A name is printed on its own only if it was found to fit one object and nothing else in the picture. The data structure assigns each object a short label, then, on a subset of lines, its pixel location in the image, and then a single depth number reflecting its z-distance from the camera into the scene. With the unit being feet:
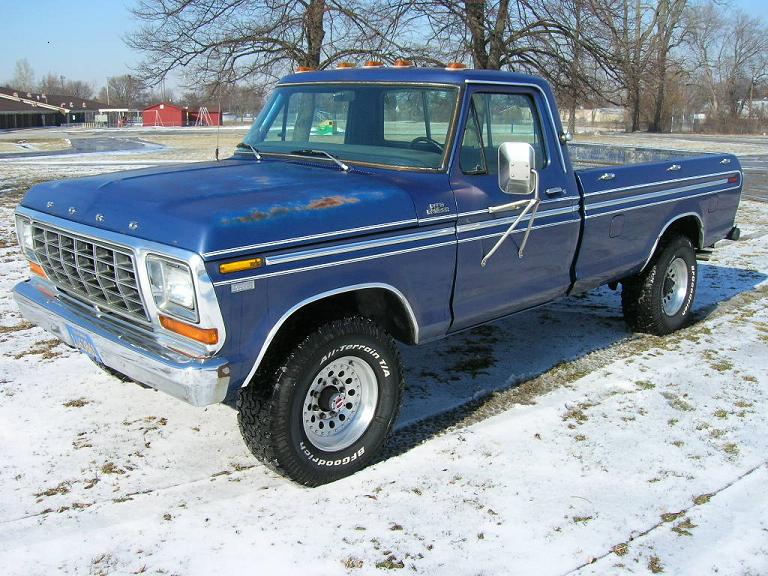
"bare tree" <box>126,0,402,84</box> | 46.70
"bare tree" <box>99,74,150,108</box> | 386.11
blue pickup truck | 10.94
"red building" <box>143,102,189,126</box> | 294.25
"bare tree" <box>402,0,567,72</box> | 45.06
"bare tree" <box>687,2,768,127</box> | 203.92
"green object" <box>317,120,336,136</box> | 15.61
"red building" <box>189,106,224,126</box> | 244.18
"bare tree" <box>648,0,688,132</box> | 53.62
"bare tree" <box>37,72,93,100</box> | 509.76
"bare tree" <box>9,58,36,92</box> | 511.40
